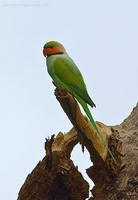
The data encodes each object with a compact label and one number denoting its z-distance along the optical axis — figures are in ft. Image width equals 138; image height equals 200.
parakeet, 44.09
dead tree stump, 45.75
